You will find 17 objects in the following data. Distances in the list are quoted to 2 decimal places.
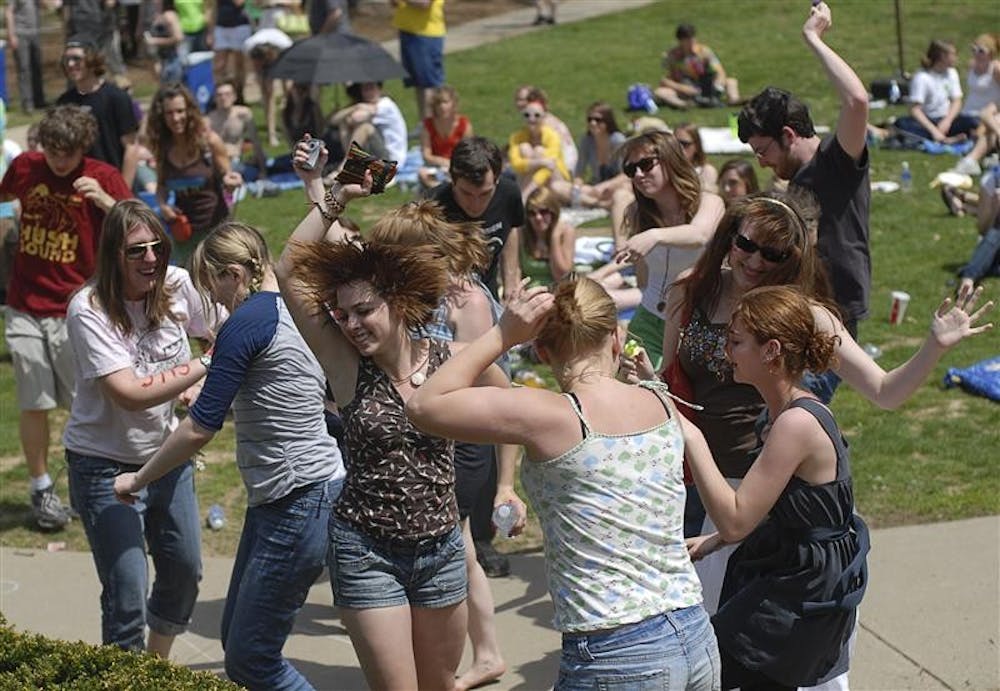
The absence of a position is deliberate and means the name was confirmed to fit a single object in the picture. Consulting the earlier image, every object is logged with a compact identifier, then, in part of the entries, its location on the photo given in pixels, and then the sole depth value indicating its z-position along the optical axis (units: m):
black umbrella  25.40
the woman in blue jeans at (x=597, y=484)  6.74
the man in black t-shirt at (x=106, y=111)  17.35
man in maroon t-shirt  13.56
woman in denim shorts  8.07
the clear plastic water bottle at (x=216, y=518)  13.65
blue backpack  32.63
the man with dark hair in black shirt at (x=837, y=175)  10.05
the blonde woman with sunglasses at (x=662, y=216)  10.71
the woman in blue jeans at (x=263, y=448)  8.69
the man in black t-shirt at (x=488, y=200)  11.62
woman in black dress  7.24
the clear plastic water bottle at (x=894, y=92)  32.33
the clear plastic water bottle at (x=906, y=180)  25.65
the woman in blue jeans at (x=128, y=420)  9.63
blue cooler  29.94
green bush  7.45
